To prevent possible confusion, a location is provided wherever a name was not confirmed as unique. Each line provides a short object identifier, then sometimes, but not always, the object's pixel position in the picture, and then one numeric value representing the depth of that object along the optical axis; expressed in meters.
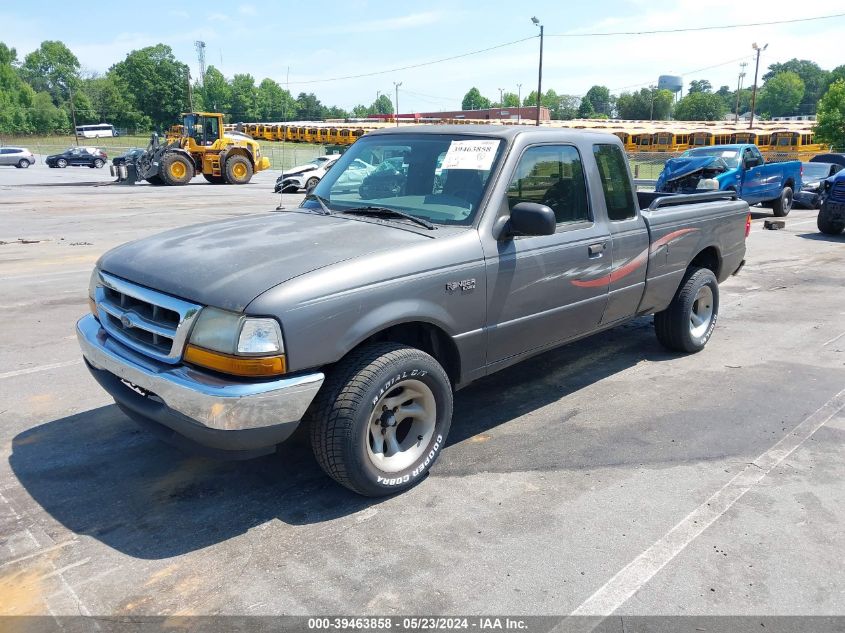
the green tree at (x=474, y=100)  191.88
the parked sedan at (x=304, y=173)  25.71
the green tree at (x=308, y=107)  152.75
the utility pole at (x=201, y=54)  112.72
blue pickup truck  16.83
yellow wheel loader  28.05
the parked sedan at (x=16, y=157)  49.19
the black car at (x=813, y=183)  20.45
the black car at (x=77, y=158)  48.69
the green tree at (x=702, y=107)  147.50
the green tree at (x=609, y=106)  192.10
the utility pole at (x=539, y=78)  40.62
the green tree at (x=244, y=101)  149.50
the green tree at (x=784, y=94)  176.38
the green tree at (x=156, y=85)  116.25
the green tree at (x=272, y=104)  153.12
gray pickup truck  3.07
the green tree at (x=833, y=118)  40.94
